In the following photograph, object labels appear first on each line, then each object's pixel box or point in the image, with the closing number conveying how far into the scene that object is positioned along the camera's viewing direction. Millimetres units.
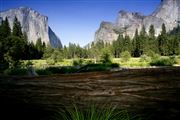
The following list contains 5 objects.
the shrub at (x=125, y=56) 35286
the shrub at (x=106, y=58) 36910
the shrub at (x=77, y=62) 32912
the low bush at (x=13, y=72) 9097
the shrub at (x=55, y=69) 14179
